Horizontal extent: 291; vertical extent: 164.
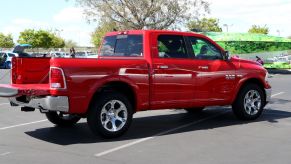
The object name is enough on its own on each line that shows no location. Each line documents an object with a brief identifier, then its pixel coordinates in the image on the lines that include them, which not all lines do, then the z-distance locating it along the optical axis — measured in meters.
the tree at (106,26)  33.24
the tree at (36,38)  81.81
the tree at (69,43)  115.78
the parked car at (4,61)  37.19
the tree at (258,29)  82.81
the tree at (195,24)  33.19
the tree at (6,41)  93.50
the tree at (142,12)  31.61
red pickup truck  6.90
